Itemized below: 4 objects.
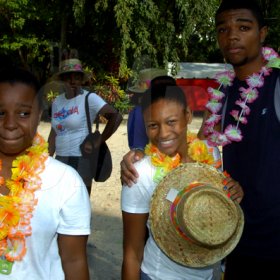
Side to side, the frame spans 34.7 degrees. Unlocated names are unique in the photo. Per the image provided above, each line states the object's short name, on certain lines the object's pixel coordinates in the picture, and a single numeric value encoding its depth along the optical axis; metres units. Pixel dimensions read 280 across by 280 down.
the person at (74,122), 3.81
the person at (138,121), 3.42
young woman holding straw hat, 1.75
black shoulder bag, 3.81
